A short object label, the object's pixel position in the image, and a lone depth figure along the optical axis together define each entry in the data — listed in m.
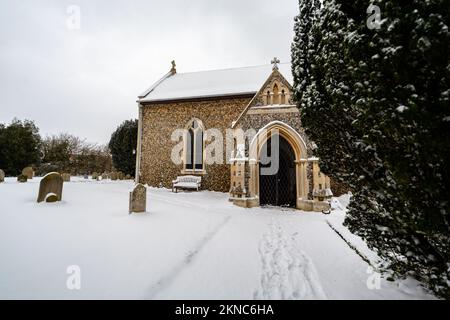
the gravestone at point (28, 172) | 13.50
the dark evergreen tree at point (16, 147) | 18.12
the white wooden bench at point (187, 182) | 12.60
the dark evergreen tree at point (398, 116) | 1.80
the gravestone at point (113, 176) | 20.86
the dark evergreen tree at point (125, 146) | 21.17
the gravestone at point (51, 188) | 6.22
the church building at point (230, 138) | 9.08
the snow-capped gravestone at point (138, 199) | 5.87
